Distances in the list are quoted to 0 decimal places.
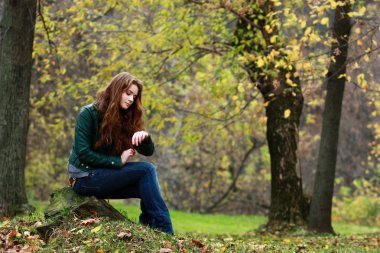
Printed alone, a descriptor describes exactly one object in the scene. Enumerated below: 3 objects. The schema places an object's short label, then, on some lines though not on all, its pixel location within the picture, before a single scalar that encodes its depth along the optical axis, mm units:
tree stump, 10314
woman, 10580
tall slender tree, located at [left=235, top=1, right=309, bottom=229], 21211
